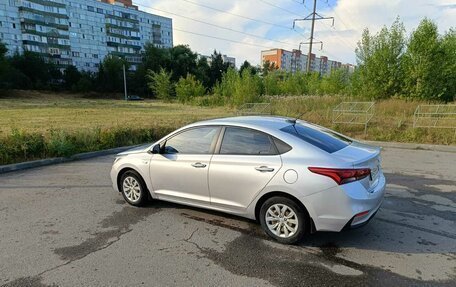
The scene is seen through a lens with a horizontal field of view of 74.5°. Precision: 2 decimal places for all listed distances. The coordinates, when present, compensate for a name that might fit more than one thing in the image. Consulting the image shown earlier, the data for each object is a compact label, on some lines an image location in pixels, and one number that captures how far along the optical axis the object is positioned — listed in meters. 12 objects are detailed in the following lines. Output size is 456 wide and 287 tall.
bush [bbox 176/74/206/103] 41.44
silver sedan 3.36
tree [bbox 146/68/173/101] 47.44
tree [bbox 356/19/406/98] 19.42
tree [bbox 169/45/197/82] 69.81
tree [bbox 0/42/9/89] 51.97
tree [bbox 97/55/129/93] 69.56
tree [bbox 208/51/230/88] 73.34
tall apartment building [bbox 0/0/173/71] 68.94
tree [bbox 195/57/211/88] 69.56
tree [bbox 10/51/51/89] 62.25
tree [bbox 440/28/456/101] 18.72
